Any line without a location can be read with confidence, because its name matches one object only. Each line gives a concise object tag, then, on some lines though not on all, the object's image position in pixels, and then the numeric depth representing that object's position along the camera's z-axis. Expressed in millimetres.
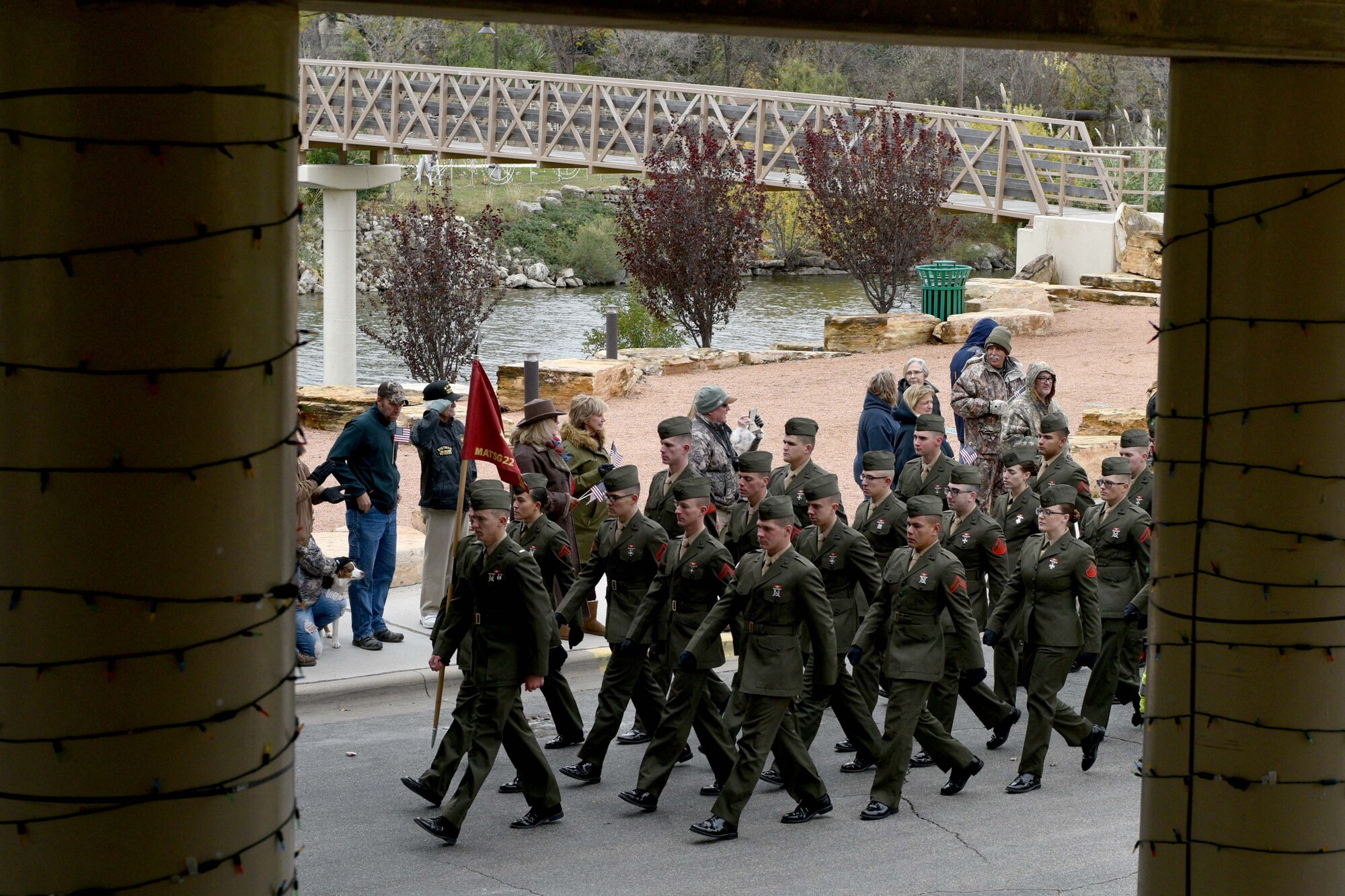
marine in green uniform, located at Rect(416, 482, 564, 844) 15734
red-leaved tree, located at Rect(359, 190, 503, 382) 44437
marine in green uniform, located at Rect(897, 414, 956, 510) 22297
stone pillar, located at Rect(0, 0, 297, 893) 6148
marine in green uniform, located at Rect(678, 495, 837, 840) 15695
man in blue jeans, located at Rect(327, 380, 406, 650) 21625
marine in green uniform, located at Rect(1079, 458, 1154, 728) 19234
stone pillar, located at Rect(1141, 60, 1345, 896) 8211
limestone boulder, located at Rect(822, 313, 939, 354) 48062
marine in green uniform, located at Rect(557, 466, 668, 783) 17766
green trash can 51062
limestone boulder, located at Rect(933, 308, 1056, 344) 46812
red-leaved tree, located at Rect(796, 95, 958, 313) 51219
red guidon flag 16547
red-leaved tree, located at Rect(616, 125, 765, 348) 47875
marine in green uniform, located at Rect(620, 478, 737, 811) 16531
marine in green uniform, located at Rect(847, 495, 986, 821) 16328
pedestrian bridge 55750
